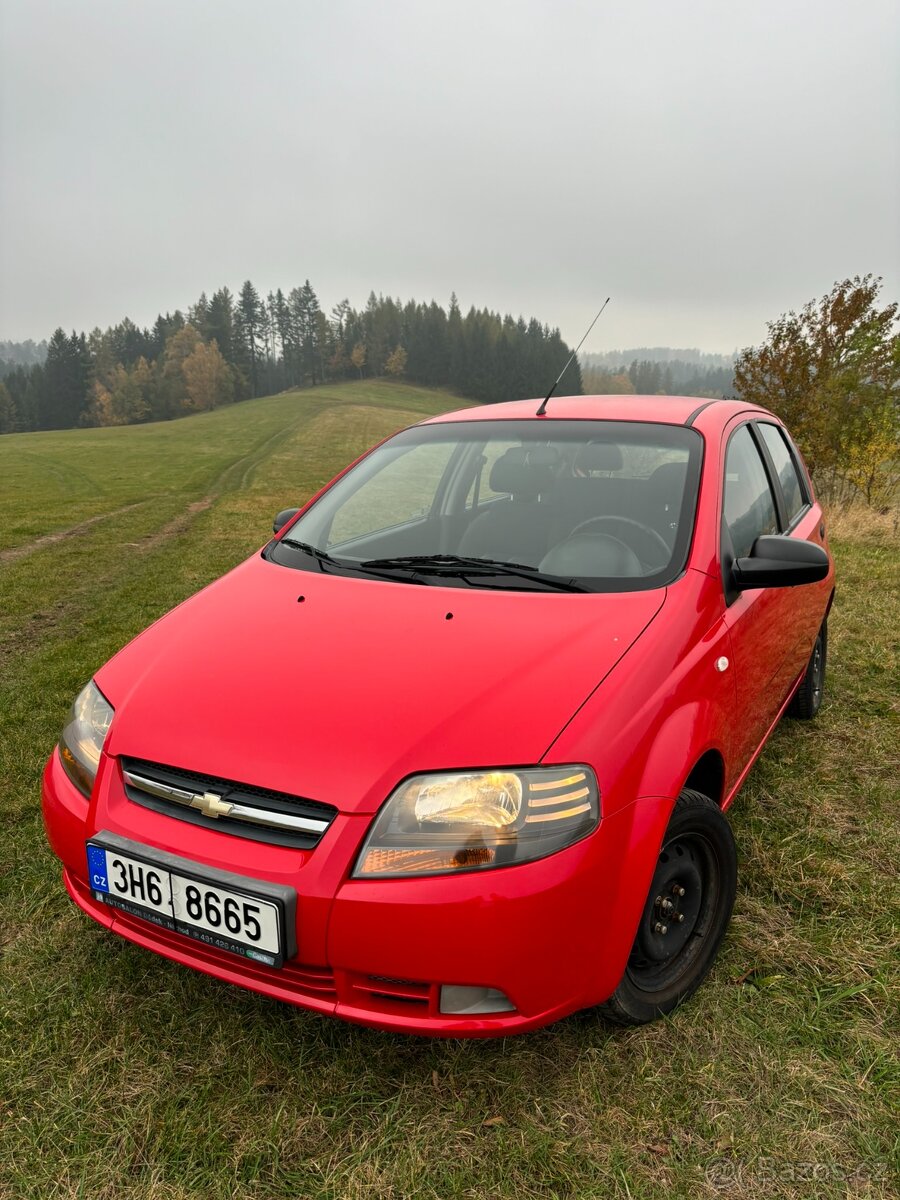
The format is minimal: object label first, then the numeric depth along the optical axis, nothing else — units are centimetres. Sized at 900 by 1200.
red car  155
